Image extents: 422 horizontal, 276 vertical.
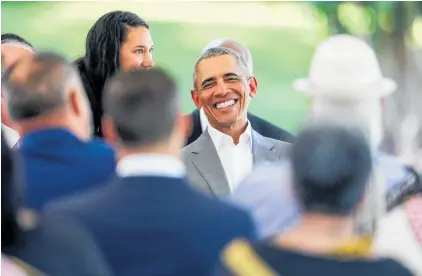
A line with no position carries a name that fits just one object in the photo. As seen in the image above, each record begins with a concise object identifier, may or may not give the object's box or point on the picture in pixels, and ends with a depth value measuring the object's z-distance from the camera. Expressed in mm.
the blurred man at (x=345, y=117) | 4923
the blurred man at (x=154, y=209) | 4735
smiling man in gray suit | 5383
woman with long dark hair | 5425
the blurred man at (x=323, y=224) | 4495
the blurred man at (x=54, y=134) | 4938
